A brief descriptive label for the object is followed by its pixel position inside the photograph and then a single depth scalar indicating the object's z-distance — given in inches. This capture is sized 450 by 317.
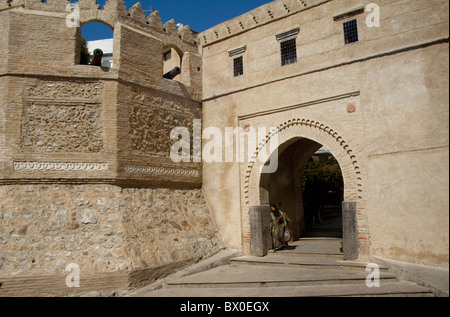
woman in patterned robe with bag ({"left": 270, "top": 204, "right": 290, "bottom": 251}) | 371.6
